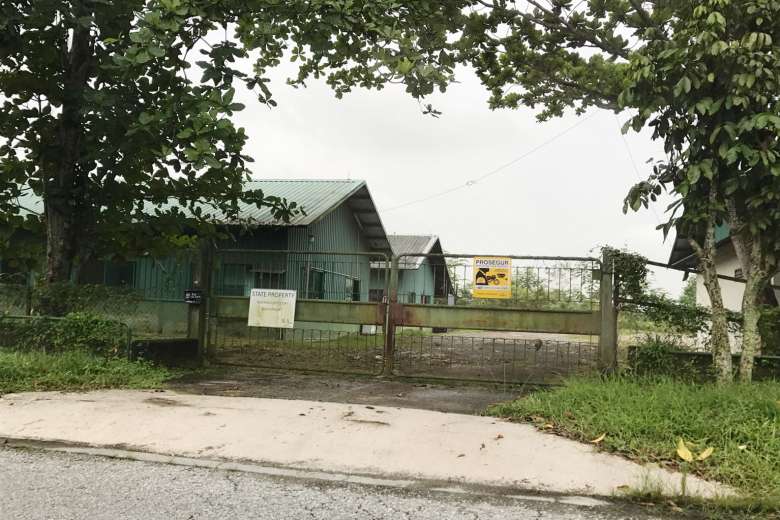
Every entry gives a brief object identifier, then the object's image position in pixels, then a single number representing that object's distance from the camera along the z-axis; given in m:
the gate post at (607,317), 8.20
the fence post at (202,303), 10.08
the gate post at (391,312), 9.05
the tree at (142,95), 7.45
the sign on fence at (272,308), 9.60
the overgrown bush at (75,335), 8.81
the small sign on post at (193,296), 9.98
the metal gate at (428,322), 8.47
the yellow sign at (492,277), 8.62
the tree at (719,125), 6.16
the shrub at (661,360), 7.54
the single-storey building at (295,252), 10.51
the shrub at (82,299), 9.40
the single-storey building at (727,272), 13.53
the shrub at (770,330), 7.62
